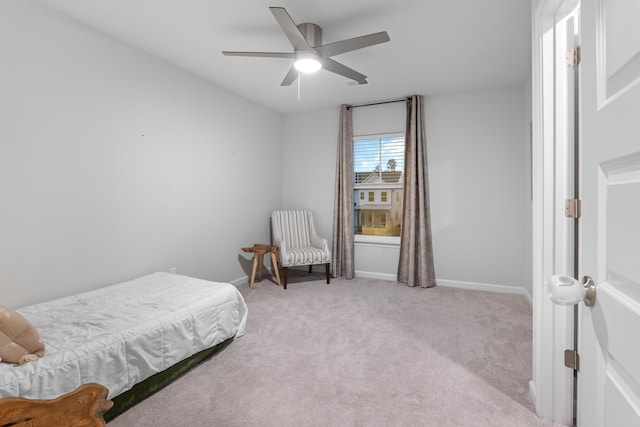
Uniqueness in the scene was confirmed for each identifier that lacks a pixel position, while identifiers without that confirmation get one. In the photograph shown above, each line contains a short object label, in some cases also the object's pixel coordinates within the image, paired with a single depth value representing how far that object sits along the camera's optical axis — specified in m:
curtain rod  4.18
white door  0.55
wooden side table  3.89
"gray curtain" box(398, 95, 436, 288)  3.94
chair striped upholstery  3.94
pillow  1.38
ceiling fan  2.05
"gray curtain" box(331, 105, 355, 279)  4.39
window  4.37
